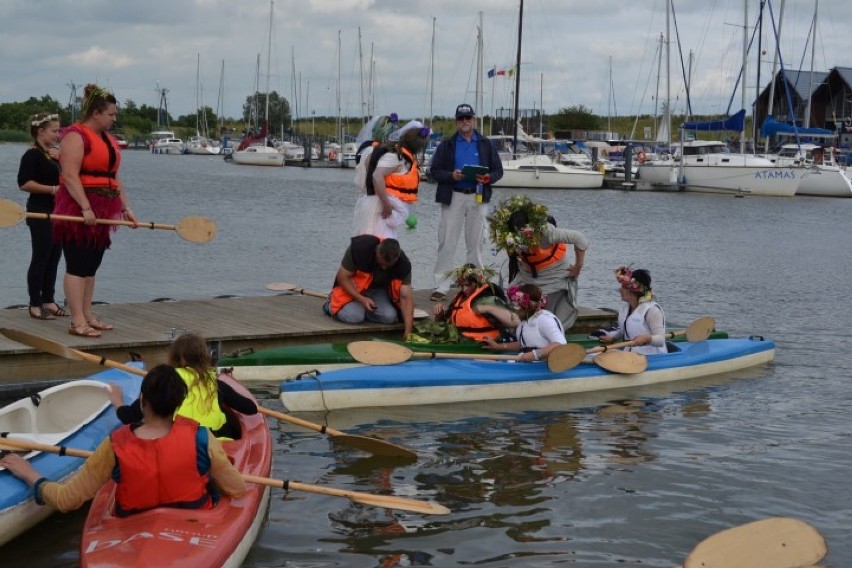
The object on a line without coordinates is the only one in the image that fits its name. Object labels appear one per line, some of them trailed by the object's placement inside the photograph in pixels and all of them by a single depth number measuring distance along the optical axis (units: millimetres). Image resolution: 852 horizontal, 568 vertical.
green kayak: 9547
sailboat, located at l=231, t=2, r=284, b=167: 69000
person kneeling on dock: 10328
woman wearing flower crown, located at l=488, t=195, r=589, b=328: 10781
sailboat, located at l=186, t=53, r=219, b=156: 89562
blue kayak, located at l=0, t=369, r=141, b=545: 5984
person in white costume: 10656
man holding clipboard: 11781
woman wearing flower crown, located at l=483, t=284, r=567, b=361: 9680
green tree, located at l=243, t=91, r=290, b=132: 85688
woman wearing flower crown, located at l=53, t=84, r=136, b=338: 8633
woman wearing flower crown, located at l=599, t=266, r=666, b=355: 10320
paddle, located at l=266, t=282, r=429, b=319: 11830
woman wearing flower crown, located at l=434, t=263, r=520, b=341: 10258
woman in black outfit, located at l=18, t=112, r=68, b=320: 9570
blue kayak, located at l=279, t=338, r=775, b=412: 9133
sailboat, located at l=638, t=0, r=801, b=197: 43594
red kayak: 5105
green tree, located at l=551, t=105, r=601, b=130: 83938
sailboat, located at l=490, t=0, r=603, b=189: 45625
